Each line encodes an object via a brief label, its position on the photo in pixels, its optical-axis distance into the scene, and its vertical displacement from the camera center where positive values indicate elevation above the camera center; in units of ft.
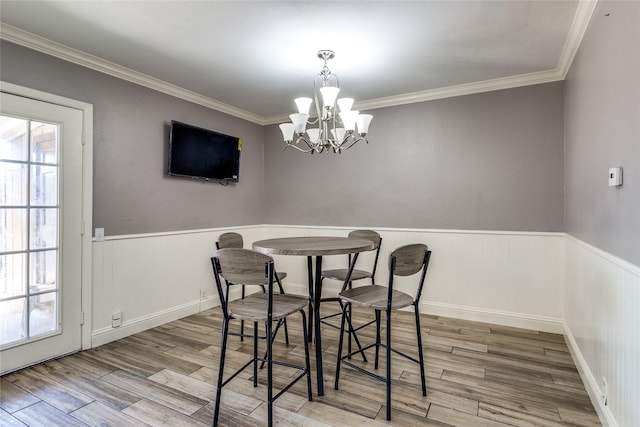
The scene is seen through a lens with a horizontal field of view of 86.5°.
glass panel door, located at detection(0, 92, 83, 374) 7.88 -0.44
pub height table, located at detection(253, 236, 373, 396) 6.82 -0.73
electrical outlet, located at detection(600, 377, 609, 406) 5.89 -3.11
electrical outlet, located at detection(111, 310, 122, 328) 9.99 -3.11
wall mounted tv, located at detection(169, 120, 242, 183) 11.58 +2.23
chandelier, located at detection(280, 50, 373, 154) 8.38 +2.35
